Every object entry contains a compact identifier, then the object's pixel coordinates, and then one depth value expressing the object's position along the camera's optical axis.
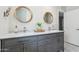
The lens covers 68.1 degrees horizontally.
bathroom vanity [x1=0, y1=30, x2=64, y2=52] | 0.88
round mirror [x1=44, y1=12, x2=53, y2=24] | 1.56
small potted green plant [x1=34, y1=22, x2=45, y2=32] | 1.35
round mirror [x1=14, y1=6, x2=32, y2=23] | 1.24
